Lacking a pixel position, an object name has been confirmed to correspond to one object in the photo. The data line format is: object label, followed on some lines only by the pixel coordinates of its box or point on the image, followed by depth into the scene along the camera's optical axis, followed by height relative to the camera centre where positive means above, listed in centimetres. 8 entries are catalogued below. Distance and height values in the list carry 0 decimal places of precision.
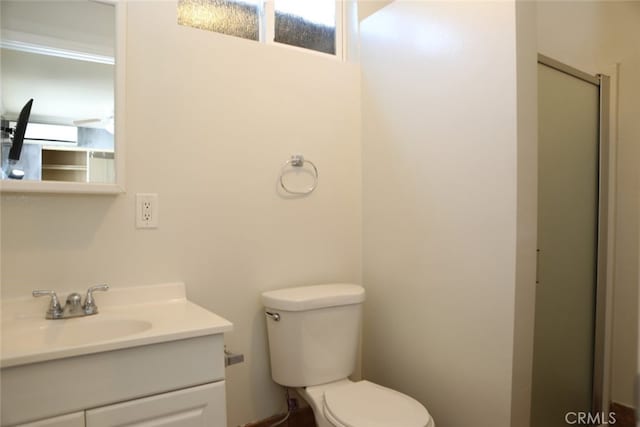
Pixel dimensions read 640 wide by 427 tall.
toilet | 157 -58
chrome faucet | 129 -34
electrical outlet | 150 -2
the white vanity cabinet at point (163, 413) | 102 -56
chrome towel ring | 184 +17
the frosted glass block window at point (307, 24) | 194 +91
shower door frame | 199 -25
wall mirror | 126 +36
